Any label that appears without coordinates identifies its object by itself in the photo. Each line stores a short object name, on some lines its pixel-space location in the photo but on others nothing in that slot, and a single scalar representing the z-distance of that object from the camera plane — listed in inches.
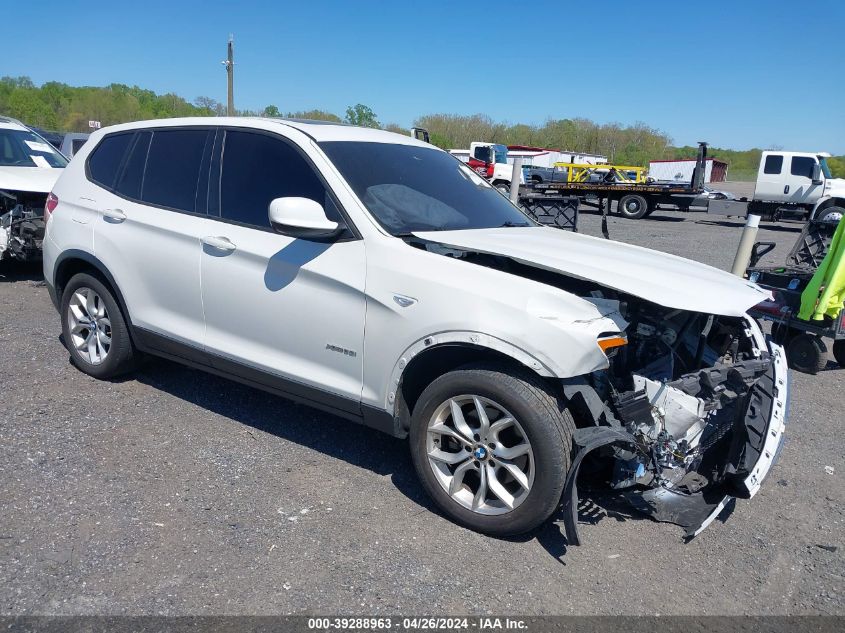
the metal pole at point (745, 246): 247.1
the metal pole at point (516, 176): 366.3
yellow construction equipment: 1042.6
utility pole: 1146.0
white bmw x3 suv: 117.2
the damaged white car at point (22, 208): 297.0
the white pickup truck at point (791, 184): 828.0
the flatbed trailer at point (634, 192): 877.2
